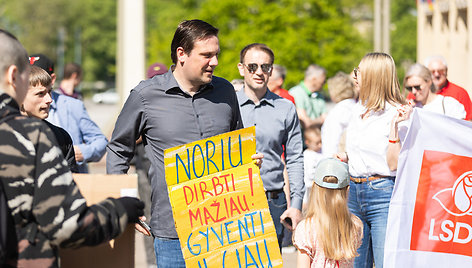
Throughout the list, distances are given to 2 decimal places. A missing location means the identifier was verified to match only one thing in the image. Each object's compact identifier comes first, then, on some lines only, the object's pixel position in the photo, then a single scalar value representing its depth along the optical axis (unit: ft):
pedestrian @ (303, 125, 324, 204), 45.09
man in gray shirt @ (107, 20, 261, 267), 22.07
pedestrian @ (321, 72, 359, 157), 29.82
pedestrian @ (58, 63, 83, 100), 49.84
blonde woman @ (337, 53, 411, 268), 26.93
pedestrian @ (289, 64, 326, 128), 51.21
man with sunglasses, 28.34
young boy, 23.11
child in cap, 23.87
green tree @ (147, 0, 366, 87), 188.55
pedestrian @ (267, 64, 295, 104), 47.10
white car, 429.41
